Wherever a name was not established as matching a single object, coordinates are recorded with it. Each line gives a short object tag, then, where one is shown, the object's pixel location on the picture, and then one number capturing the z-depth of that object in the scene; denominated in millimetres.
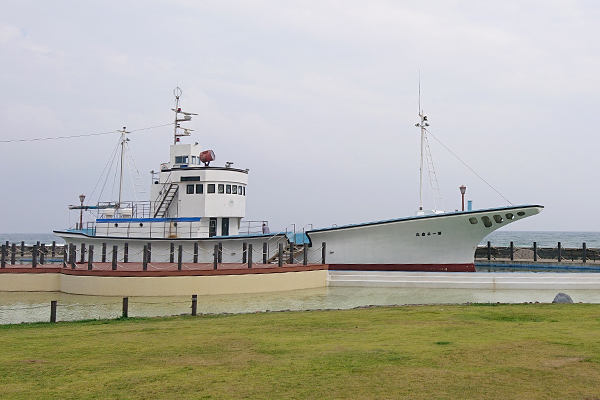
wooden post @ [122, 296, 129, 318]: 14319
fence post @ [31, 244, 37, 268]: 24797
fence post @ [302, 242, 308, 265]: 24781
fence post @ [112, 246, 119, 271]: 22862
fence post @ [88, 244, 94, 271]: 23453
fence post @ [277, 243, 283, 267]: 23744
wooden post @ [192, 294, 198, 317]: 14297
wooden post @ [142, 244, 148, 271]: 22531
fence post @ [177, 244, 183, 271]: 22545
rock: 15289
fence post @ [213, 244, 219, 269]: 22625
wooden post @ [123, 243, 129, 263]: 26838
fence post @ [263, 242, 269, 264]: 25491
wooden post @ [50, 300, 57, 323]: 13797
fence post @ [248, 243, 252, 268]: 23231
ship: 25094
